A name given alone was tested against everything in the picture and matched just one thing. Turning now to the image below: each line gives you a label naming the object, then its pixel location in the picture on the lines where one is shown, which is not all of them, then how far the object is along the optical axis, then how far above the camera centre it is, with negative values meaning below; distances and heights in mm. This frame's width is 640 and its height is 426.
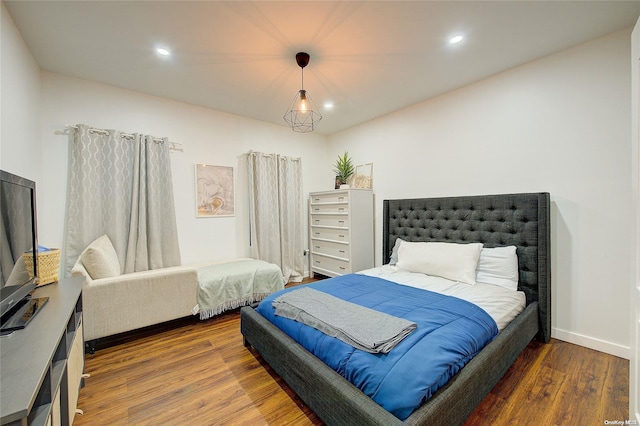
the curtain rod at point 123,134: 2627 +847
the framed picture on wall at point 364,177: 3971 +467
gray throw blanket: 1373 -685
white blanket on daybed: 2791 -847
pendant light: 3371 +1325
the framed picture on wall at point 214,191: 3467 +261
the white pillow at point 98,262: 2291 -438
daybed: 2217 -785
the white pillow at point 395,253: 3130 -578
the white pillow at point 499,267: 2344 -583
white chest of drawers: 3650 -351
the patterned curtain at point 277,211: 3844 -34
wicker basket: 1747 -357
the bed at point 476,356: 1211 -860
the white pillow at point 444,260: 2439 -543
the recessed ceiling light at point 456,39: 2082 +1327
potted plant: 4121 +586
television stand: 720 -498
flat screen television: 1184 -189
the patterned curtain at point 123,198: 2646 +155
